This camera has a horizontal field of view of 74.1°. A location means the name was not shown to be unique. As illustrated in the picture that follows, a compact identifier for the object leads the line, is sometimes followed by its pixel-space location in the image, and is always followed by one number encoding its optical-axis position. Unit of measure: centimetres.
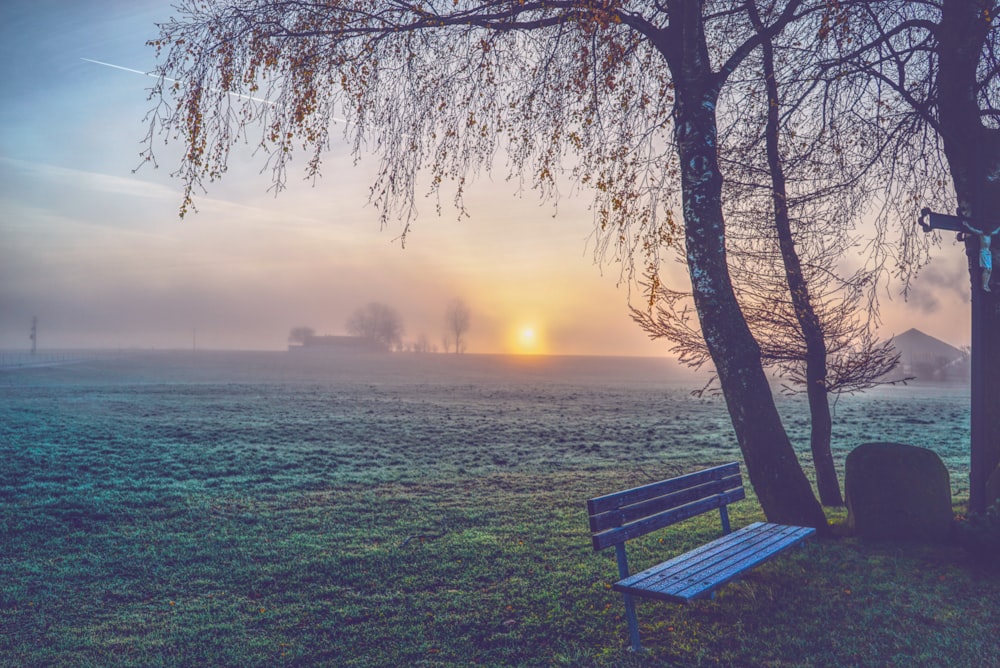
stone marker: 754
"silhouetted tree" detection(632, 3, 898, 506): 951
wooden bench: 500
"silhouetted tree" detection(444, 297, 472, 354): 15112
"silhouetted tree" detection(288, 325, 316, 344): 15970
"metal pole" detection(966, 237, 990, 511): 693
